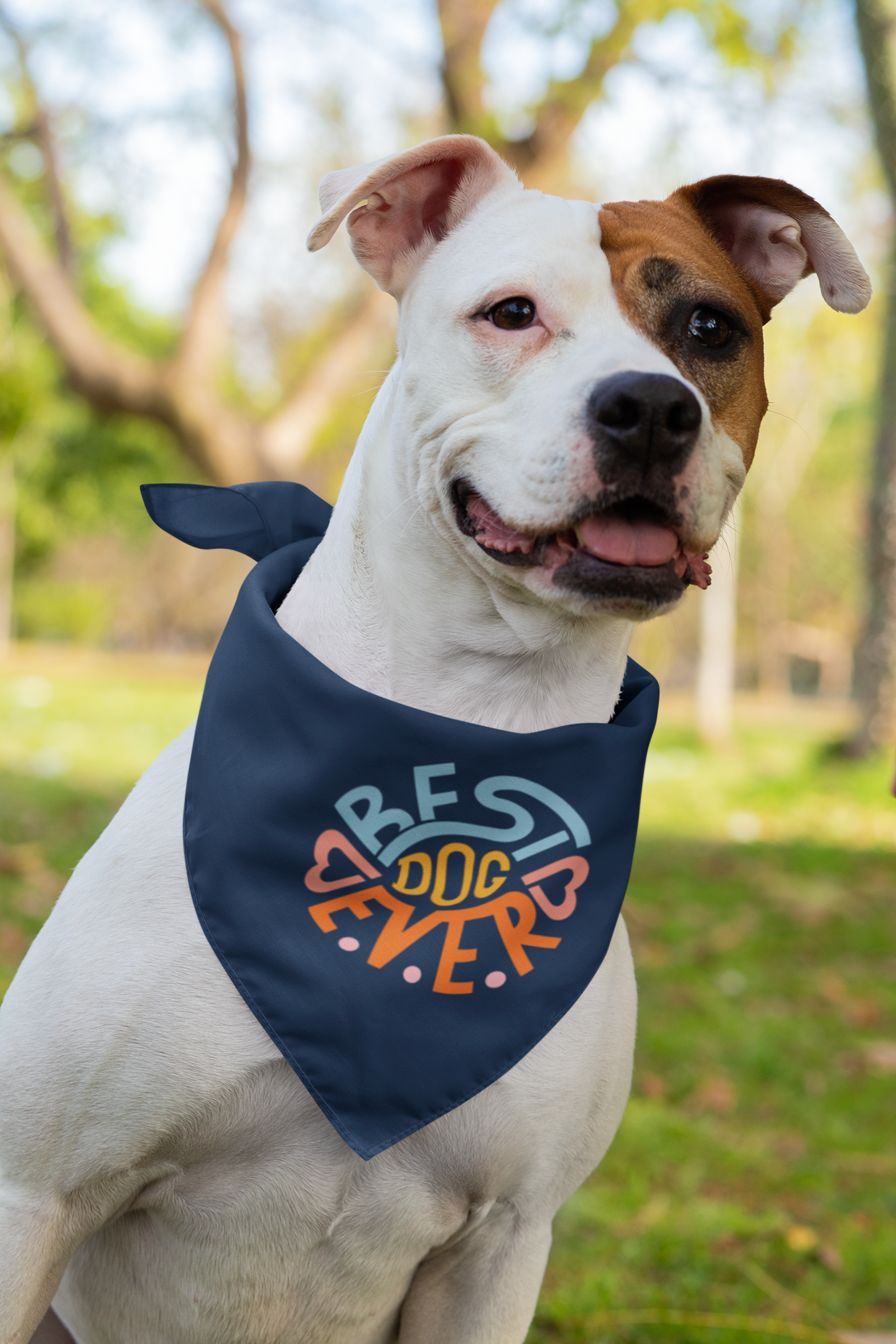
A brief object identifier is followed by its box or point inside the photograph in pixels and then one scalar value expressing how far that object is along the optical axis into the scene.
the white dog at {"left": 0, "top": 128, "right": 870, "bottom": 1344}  1.87
